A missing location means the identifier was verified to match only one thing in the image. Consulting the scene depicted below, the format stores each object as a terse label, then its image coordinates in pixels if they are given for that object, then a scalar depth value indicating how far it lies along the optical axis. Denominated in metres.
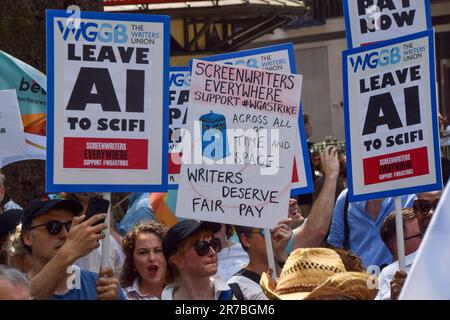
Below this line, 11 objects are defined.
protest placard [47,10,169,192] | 6.45
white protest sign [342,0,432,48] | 7.74
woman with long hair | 7.24
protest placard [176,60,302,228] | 6.71
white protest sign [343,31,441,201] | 6.90
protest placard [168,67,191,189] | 8.40
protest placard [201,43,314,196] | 8.01
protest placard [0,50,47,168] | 8.96
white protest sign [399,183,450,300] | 3.77
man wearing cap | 5.84
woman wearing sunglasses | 6.35
